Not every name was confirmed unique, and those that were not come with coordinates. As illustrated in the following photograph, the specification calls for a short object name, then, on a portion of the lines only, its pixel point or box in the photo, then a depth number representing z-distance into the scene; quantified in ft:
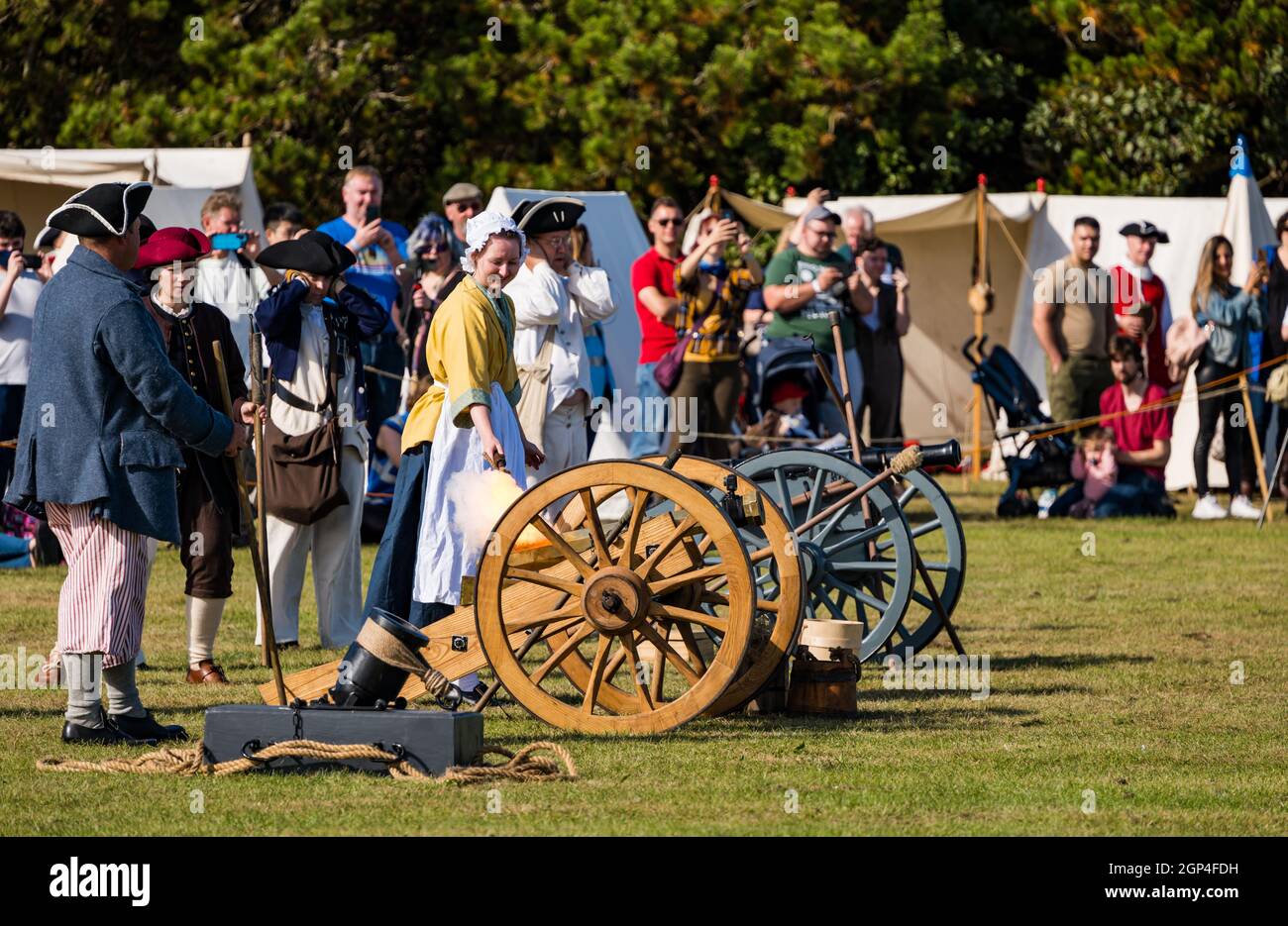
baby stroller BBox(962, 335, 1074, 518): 48.03
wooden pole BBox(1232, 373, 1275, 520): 48.52
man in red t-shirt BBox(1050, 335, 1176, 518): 48.27
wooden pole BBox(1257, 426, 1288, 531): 46.47
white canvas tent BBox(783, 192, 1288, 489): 55.52
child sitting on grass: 48.49
